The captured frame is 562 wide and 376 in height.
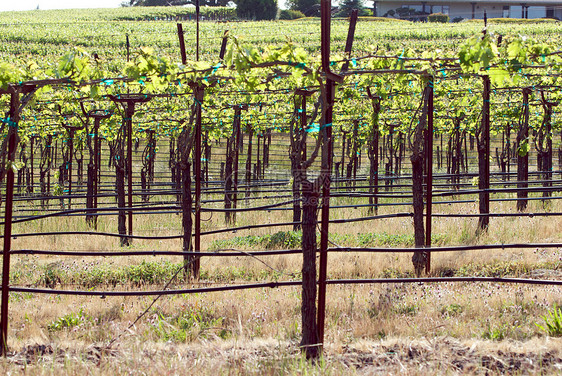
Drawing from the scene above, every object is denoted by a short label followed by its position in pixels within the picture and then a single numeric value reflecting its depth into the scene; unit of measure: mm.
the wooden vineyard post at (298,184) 15304
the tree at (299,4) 115712
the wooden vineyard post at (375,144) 21578
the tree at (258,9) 120875
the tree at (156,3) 143312
